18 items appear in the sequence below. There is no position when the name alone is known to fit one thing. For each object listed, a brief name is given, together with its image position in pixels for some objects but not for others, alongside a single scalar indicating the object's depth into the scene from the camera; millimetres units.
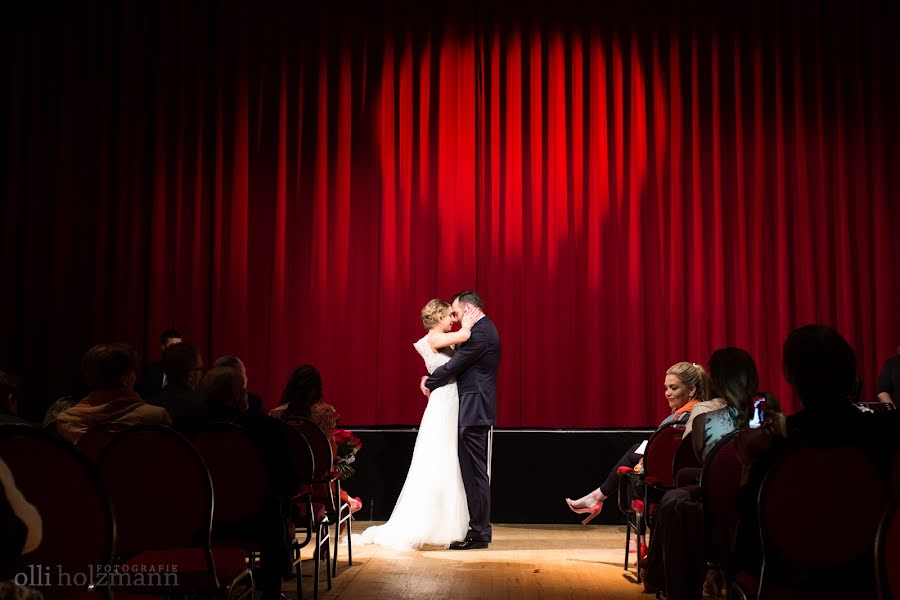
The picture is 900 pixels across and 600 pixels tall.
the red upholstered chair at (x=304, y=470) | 3947
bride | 6098
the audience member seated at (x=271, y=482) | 3297
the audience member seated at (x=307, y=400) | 5320
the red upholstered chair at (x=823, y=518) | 2357
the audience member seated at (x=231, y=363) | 3782
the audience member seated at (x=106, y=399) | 3275
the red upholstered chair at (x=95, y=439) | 2984
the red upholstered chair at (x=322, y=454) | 4527
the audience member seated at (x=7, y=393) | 3588
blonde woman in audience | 5246
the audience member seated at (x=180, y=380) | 4188
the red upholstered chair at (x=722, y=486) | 2957
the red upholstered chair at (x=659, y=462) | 4496
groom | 6137
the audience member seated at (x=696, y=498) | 3434
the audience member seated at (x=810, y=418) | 2453
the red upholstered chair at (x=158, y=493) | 2725
